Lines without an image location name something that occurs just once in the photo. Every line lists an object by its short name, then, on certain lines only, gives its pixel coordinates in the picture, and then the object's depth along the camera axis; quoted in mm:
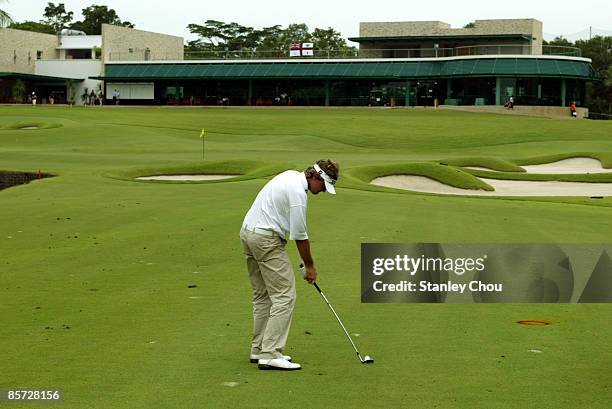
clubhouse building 88125
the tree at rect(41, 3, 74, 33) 188625
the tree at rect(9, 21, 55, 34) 158000
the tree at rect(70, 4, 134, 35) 183625
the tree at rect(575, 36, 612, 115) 112875
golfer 9570
